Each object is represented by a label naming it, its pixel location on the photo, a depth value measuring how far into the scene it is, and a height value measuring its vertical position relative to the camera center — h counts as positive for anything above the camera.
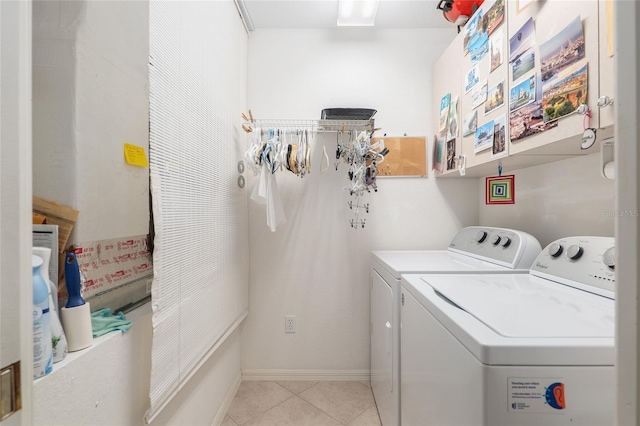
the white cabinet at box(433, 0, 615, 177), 0.74 +0.48
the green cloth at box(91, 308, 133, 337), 0.74 -0.33
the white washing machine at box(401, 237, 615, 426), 0.52 -0.31
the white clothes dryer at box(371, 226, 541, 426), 1.16 -0.28
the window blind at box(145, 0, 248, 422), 0.87 +0.13
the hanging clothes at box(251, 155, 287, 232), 1.57 +0.11
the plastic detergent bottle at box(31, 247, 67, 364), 0.56 -0.25
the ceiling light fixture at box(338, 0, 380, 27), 1.65 +1.37
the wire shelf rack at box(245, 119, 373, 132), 1.68 +0.61
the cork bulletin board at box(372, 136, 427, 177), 1.89 +0.40
